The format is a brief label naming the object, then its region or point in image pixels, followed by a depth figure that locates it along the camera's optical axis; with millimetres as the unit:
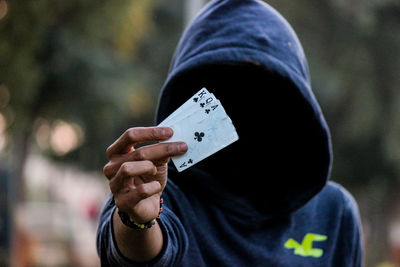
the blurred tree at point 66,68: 6613
